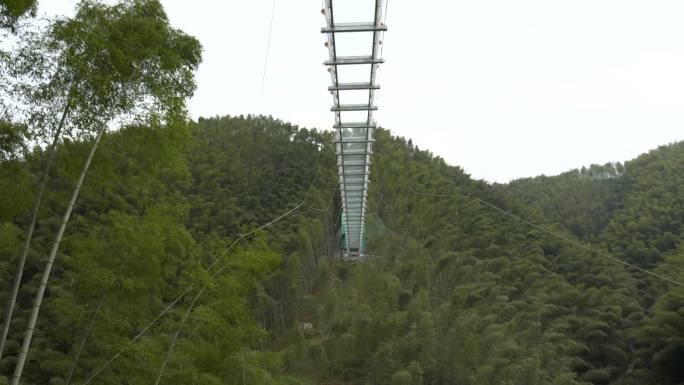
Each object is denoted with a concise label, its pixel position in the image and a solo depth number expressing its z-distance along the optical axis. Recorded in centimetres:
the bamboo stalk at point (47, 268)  434
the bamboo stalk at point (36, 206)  437
